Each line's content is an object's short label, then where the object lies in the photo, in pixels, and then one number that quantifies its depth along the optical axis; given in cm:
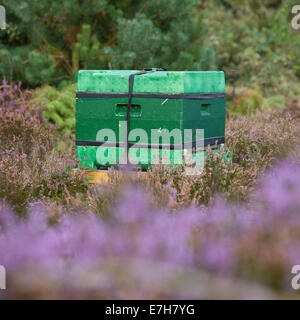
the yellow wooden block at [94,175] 979
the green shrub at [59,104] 1516
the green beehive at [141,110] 926
